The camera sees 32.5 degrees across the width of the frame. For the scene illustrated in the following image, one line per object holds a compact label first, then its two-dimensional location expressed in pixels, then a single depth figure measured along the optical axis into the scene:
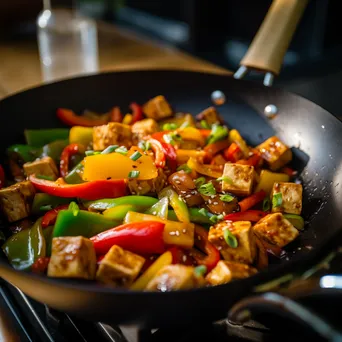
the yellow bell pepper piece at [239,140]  0.38
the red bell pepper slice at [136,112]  0.43
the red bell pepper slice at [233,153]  0.38
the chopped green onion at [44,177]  0.36
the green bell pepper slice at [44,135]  0.40
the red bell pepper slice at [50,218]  0.32
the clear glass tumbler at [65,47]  0.58
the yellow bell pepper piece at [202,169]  0.36
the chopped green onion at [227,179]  0.34
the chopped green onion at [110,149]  0.35
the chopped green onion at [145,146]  0.36
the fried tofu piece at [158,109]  0.42
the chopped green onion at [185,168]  0.35
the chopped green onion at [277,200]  0.33
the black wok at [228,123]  0.24
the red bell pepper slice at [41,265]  0.29
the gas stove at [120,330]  0.28
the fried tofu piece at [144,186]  0.33
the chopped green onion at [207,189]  0.34
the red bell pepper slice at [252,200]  0.34
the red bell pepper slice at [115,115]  0.43
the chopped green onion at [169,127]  0.40
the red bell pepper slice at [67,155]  0.37
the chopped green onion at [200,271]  0.26
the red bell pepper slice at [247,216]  0.32
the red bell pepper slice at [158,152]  0.35
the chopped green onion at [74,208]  0.30
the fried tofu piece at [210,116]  0.41
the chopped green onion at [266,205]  0.35
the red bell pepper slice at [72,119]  0.42
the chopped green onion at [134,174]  0.33
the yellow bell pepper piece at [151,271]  0.27
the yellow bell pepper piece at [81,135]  0.40
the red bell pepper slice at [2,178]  0.35
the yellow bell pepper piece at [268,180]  0.36
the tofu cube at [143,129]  0.39
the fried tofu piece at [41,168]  0.36
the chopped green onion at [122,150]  0.35
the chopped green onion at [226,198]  0.33
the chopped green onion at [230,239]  0.29
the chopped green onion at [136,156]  0.34
